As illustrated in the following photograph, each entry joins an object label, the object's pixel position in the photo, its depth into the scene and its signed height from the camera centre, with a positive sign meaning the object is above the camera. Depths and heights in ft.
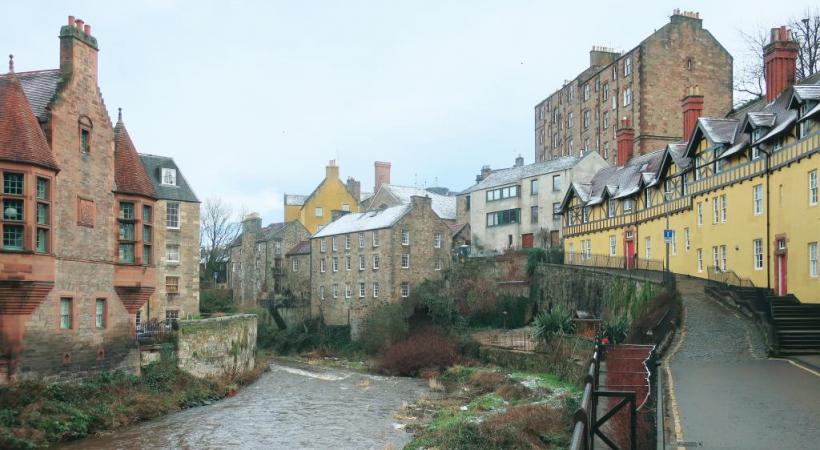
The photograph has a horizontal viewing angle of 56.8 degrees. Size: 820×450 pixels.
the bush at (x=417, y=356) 141.79 -17.27
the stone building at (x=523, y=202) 183.93 +15.82
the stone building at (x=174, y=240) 141.18 +4.56
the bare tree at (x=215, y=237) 265.77 +10.37
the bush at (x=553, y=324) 119.85 -9.58
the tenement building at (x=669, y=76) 188.75 +47.14
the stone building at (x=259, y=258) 218.59 +1.87
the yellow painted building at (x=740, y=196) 90.63 +10.52
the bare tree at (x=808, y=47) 149.12 +43.22
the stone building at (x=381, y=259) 178.50 +1.24
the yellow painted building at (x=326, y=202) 244.83 +20.39
